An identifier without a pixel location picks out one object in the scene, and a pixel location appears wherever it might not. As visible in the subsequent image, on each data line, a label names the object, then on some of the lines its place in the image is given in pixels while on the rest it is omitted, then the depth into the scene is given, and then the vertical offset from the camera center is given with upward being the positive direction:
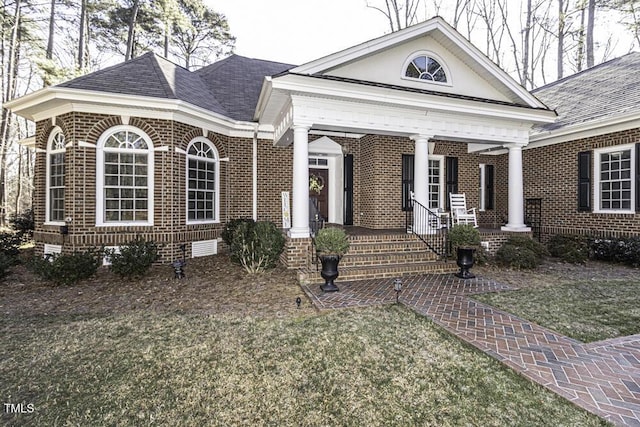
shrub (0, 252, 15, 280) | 6.49 -1.08
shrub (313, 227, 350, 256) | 5.91 -0.55
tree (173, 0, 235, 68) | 19.28 +11.08
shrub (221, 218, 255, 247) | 8.93 -0.46
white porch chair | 10.29 +0.18
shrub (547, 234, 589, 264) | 8.40 -0.93
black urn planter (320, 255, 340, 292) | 5.72 -1.03
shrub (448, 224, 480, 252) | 6.88 -0.50
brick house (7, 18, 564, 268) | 7.33 +2.10
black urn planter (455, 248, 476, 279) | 6.73 -1.00
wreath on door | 10.87 +1.02
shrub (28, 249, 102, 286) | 6.04 -1.07
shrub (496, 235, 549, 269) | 7.67 -0.98
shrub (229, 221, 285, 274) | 7.09 -0.79
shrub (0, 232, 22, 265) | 7.78 -0.83
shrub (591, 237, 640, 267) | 7.94 -0.94
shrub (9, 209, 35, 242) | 10.91 -0.49
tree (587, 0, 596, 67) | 16.44 +9.69
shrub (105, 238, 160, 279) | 6.38 -0.95
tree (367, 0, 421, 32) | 18.03 +11.49
